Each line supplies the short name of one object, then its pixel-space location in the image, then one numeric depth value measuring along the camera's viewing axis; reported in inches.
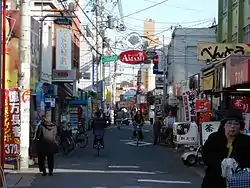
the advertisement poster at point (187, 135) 824.3
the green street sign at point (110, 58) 1492.1
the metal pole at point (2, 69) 417.1
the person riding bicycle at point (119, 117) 2261.3
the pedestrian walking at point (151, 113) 2895.7
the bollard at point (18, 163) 687.7
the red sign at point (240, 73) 514.0
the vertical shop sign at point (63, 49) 1286.9
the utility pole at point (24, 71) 700.0
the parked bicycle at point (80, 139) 1134.4
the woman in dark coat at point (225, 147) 249.6
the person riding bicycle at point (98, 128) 1002.1
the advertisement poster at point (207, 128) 690.2
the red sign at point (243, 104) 656.4
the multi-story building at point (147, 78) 3974.4
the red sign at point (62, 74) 1282.0
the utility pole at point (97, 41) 1987.2
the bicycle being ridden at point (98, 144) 959.0
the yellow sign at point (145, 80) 4280.0
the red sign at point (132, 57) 1241.0
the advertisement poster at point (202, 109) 874.8
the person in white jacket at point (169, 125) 1192.9
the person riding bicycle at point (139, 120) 1374.5
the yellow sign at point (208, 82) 744.3
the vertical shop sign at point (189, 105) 970.7
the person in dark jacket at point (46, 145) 639.1
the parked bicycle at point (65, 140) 957.8
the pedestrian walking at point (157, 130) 1272.5
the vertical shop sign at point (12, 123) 699.4
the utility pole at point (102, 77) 2847.2
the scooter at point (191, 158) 779.8
